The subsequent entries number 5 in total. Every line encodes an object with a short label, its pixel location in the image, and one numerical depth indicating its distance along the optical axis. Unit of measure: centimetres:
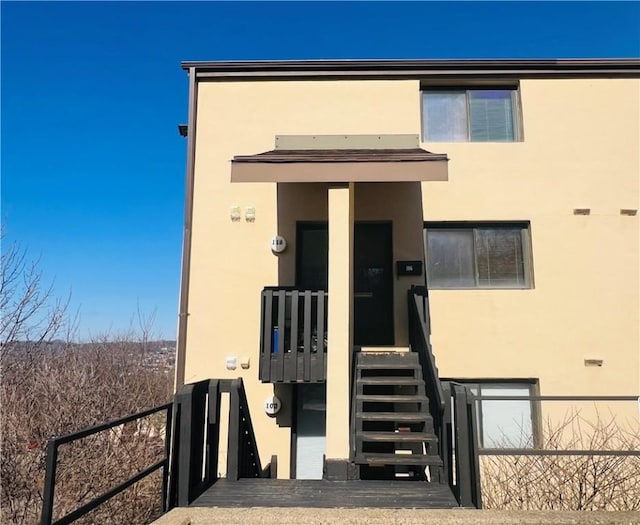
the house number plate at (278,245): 652
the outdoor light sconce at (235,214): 670
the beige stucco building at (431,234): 616
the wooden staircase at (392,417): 421
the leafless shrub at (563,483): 425
